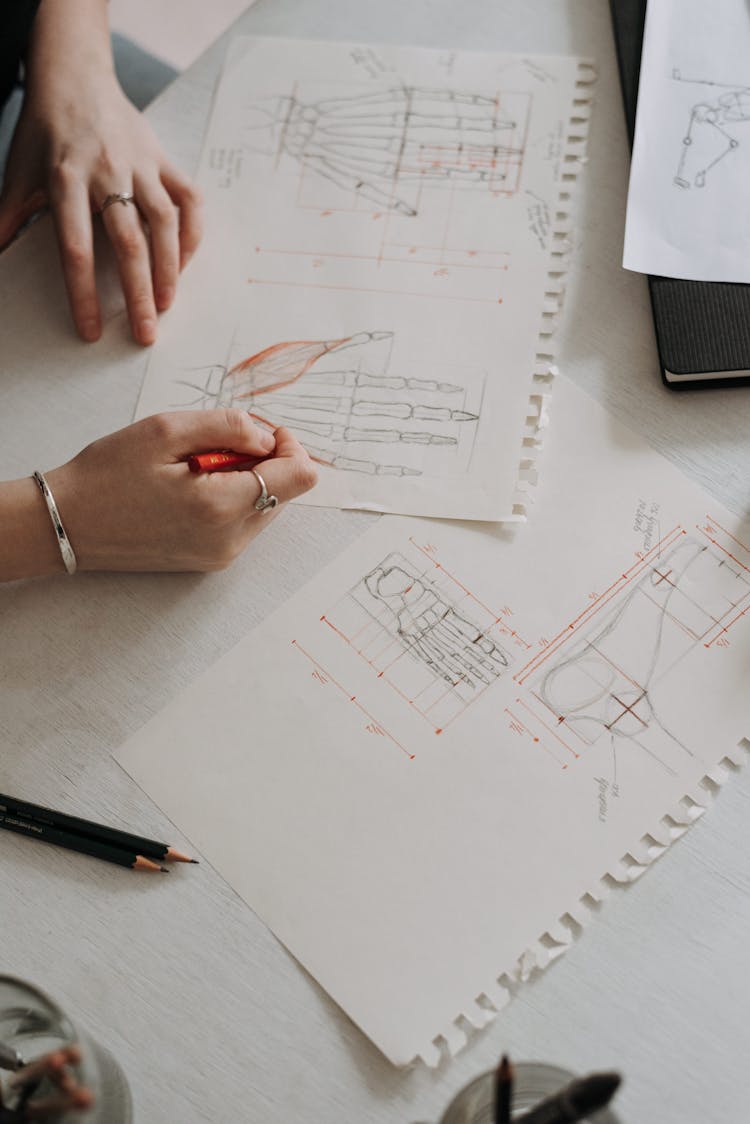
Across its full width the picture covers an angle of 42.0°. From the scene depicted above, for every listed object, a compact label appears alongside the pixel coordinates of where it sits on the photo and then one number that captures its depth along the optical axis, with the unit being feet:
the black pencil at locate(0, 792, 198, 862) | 2.08
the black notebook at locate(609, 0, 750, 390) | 2.39
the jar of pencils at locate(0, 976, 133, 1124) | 1.44
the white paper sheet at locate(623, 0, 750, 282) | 2.53
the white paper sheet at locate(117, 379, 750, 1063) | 1.98
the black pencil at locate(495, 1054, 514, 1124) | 1.38
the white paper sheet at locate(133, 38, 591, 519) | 2.45
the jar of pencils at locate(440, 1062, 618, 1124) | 1.58
